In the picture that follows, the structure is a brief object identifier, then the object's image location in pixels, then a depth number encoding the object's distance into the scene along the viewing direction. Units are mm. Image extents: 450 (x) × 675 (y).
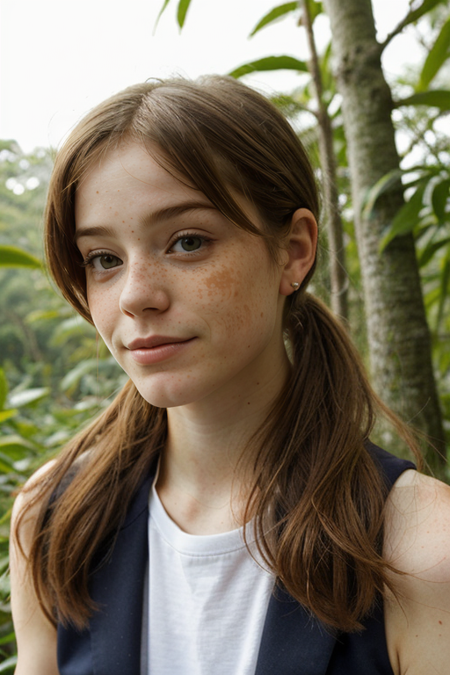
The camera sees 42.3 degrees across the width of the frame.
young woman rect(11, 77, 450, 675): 654
